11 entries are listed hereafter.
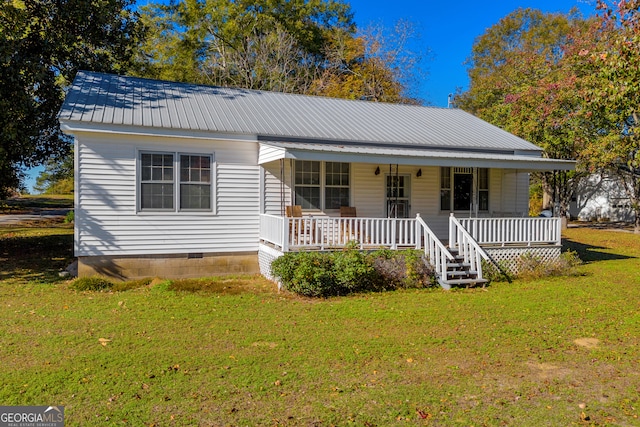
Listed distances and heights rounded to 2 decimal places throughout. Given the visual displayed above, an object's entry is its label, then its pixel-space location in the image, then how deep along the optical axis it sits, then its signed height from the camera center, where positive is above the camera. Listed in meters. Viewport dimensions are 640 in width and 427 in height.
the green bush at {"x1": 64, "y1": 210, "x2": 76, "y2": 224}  24.21 -0.75
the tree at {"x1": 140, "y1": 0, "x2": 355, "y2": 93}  30.39 +11.59
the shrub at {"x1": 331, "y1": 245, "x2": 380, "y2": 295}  9.82 -1.39
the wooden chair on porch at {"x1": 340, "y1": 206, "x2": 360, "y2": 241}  11.29 -0.46
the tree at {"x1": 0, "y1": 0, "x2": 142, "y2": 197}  12.19 +4.66
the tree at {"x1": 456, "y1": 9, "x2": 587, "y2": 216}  22.62 +5.61
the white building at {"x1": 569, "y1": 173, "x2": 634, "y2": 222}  30.65 +0.54
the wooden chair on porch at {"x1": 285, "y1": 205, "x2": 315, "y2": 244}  10.68 -0.57
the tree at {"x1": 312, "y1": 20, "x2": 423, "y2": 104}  31.14 +9.67
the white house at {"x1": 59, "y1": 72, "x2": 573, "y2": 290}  10.80 +0.67
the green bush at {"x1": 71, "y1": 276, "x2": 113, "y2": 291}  9.89 -1.71
